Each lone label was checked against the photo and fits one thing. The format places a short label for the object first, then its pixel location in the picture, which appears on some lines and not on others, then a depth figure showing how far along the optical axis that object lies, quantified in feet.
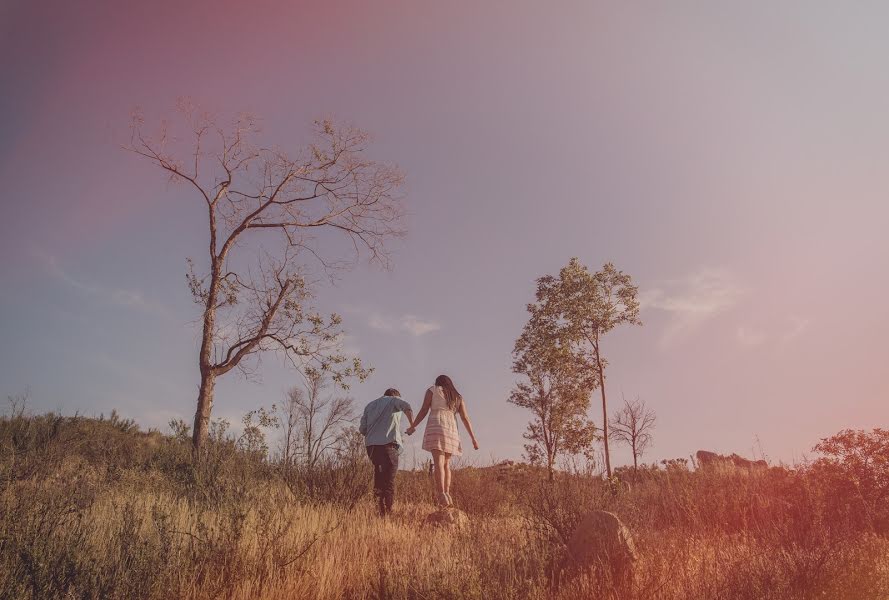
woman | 26.30
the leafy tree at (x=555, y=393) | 59.88
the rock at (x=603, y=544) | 15.53
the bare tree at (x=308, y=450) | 27.32
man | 26.13
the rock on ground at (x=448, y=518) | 22.52
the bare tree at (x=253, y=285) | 44.75
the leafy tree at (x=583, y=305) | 60.64
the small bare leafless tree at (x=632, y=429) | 64.54
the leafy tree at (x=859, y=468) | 34.68
